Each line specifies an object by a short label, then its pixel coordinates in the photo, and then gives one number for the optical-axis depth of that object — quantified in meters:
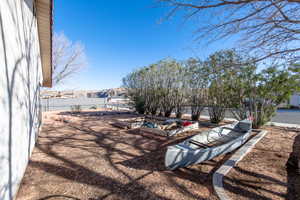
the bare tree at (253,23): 2.57
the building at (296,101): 17.57
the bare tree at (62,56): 16.16
